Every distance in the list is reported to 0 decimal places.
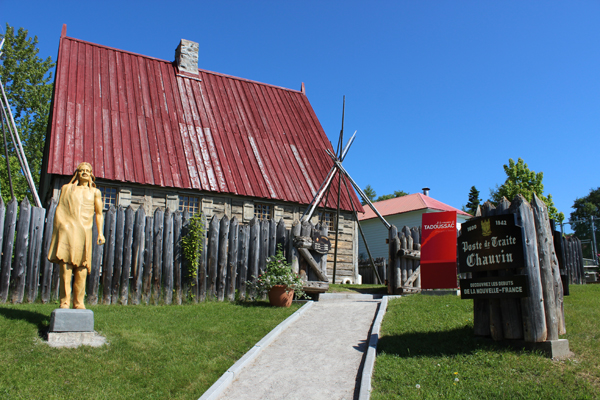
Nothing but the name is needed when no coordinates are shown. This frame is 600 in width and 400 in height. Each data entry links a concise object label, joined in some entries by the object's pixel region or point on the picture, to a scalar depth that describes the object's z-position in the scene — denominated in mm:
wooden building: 15203
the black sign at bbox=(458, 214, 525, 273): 6609
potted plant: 10734
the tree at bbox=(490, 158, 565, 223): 31875
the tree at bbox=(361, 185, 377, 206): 67681
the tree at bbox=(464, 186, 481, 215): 46531
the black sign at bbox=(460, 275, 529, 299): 6410
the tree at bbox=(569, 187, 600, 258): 58156
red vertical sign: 12039
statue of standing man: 7156
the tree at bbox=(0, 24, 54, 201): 30797
